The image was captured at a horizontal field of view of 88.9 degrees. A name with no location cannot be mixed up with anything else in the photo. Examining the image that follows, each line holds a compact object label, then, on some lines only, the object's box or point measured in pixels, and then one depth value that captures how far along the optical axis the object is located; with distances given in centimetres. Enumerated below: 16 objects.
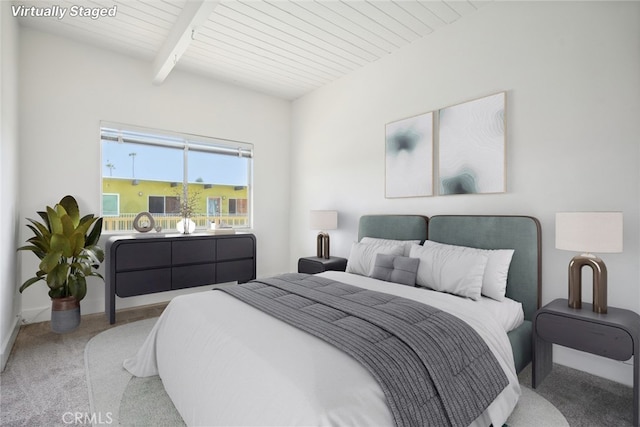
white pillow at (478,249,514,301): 244
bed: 120
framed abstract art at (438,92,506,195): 280
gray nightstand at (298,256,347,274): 386
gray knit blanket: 131
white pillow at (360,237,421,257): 314
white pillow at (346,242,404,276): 310
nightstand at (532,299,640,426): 181
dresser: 336
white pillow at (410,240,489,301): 245
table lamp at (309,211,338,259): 413
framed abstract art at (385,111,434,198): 334
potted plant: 295
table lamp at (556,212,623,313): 196
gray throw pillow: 273
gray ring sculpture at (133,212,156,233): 386
